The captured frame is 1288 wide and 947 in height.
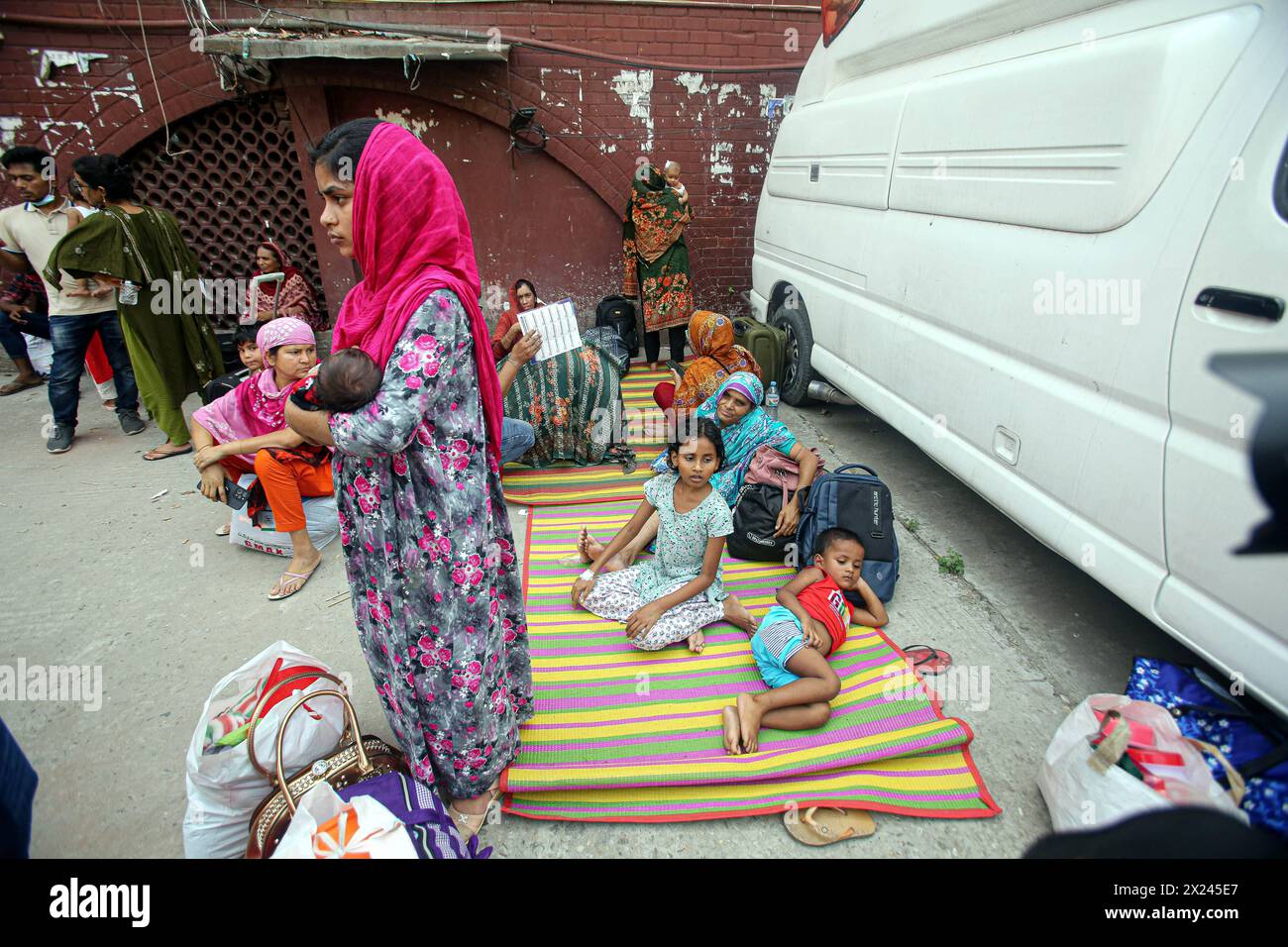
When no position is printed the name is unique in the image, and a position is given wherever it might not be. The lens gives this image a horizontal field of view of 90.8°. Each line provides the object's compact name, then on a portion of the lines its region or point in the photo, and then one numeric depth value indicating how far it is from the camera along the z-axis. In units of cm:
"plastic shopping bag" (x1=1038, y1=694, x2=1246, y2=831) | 166
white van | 181
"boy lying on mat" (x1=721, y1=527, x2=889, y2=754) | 230
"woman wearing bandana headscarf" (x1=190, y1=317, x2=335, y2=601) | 308
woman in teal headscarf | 356
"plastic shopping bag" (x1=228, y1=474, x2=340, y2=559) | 344
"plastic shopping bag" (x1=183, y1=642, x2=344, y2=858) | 173
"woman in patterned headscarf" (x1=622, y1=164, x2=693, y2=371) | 576
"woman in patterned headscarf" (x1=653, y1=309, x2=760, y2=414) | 440
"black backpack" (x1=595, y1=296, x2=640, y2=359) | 656
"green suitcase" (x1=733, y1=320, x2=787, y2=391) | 503
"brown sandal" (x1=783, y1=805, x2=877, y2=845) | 196
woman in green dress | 424
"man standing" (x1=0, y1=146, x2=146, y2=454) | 441
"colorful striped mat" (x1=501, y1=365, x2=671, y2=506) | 416
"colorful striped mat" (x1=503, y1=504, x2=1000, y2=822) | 207
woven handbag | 162
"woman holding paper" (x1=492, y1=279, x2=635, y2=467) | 438
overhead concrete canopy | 522
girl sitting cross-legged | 268
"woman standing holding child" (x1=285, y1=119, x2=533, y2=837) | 148
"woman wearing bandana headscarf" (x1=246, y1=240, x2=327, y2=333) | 557
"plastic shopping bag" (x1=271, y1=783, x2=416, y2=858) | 138
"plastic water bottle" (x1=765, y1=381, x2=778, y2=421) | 431
